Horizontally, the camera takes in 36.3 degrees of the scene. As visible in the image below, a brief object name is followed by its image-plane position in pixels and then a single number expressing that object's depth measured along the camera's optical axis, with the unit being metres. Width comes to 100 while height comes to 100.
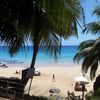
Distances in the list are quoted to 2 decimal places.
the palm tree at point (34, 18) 3.00
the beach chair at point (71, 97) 7.31
